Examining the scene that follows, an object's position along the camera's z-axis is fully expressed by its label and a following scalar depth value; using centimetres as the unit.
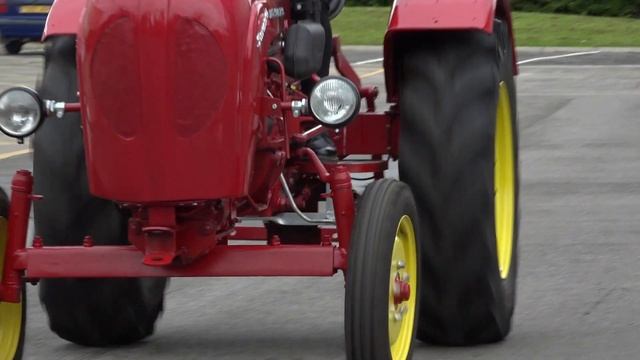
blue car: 2986
